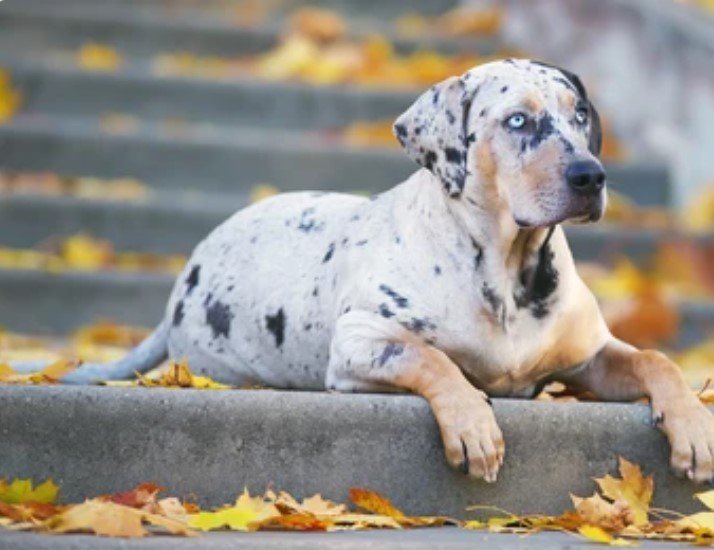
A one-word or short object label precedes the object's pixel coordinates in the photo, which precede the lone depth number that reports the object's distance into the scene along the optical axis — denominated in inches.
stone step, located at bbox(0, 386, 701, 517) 344.5
